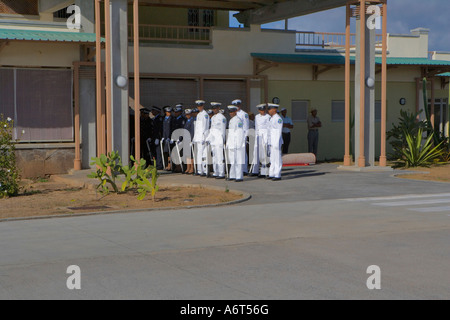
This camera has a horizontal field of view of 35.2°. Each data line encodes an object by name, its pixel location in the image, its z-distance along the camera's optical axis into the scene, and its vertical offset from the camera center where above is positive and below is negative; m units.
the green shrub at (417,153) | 20.61 -0.83
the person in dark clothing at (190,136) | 19.23 -0.25
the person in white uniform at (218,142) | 17.59 -0.39
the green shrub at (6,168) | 14.23 -0.81
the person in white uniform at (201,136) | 18.28 -0.25
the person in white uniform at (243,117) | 17.44 +0.23
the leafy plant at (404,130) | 21.31 -0.16
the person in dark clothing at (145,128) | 21.44 -0.03
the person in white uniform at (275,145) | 16.84 -0.46
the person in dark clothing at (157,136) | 20.59 -0.27
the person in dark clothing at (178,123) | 19.64 +0.11
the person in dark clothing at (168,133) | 19.91 -0.17
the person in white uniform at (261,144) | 17.34 -0.44
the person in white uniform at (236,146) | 16.77 -0.48
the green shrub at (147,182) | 13.08 -1.02
